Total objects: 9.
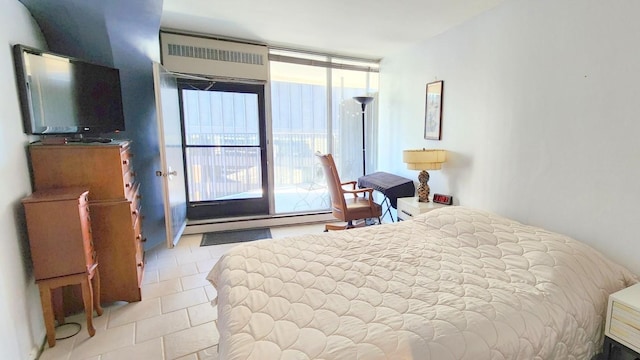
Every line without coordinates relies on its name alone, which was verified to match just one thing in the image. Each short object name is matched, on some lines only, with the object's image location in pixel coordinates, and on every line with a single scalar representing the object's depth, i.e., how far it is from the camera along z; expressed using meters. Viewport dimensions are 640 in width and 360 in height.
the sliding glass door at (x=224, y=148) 3.72
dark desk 3.41
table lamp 2.89
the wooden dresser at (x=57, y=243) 1.73
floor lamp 3.92
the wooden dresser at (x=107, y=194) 1.96
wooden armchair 3.21
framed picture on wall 3.11
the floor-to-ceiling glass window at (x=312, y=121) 4.00
